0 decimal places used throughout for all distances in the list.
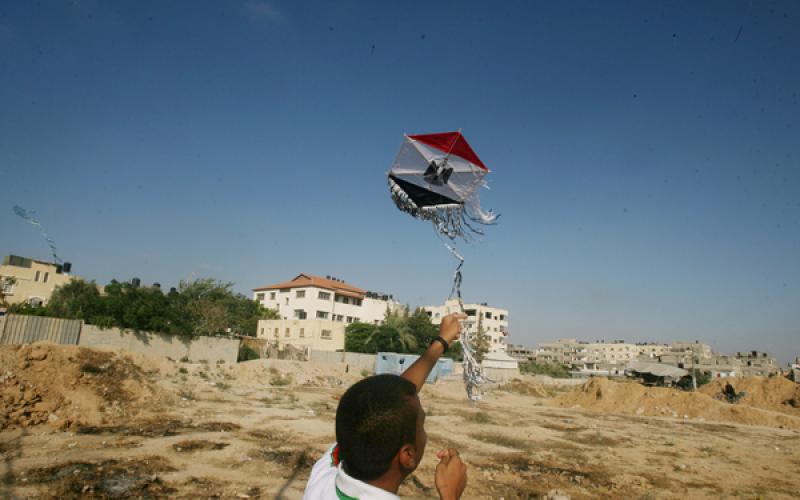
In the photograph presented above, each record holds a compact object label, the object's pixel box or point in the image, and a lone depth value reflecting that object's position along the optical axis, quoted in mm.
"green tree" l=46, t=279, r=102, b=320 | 39103
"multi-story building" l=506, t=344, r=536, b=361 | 125438
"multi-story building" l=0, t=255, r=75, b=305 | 43625
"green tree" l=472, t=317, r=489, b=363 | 43069
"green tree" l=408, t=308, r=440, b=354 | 48625
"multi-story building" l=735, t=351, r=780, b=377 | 68375
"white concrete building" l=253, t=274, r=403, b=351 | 46562
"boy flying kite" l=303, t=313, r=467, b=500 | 1336
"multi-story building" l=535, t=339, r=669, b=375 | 132375
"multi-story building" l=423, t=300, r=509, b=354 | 79750
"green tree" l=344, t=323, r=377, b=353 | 44594
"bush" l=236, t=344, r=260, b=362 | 31109
